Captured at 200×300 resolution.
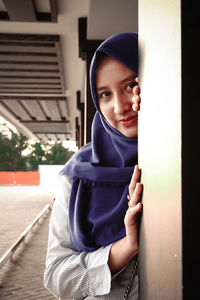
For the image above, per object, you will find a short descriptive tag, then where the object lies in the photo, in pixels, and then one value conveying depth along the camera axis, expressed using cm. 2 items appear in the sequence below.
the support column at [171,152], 50
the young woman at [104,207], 107
